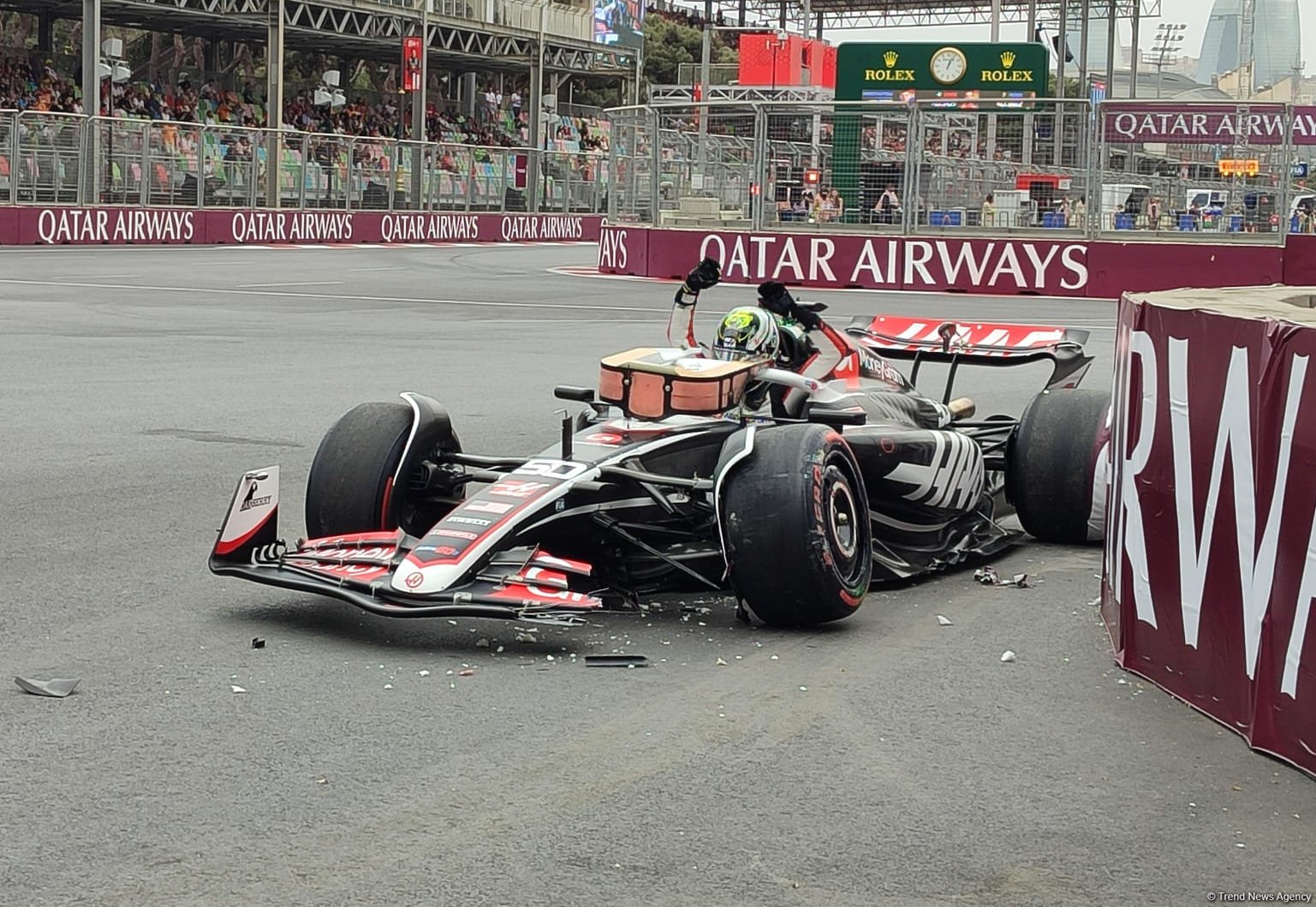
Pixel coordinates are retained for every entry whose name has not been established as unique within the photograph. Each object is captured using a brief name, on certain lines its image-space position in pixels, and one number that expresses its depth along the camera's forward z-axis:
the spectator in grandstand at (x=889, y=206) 24.45
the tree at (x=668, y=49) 82.75
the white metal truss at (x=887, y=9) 67.75
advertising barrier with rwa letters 4.30
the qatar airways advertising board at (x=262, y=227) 30.00
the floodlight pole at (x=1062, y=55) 43.00
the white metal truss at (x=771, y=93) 49.75
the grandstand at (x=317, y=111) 31.50
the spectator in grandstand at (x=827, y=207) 24.75
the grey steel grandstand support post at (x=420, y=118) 39.25
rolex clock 32.56
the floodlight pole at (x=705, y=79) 25.03
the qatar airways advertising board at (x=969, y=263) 23.48
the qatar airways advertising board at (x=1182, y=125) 23.41
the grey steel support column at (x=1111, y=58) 55.02
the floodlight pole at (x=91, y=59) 32.41
